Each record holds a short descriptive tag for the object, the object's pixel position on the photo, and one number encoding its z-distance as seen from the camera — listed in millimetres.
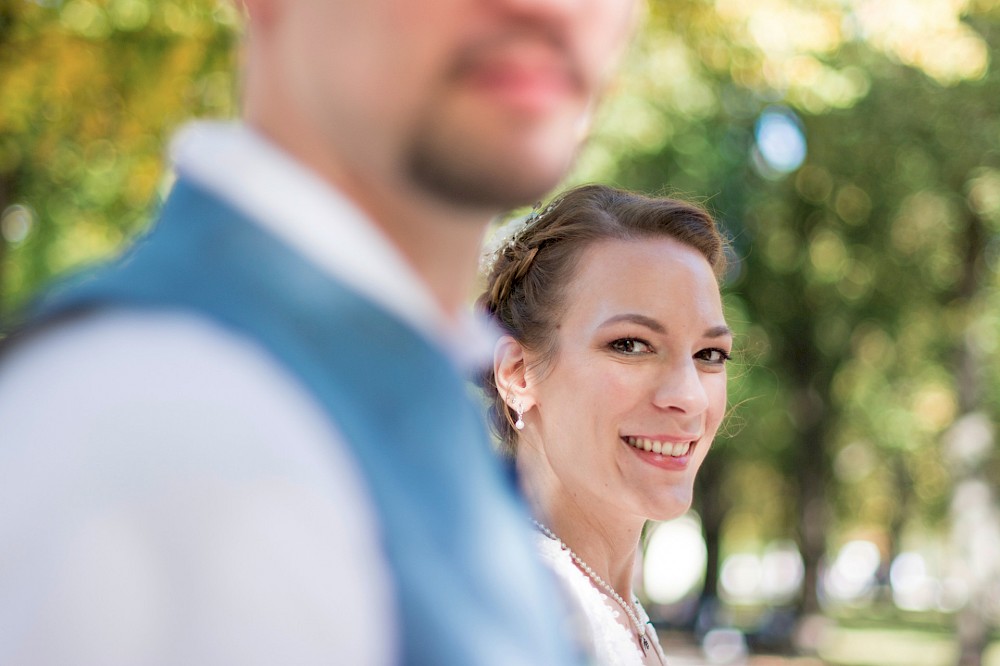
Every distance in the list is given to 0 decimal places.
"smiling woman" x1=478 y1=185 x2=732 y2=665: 1715
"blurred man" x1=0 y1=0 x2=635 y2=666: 703
